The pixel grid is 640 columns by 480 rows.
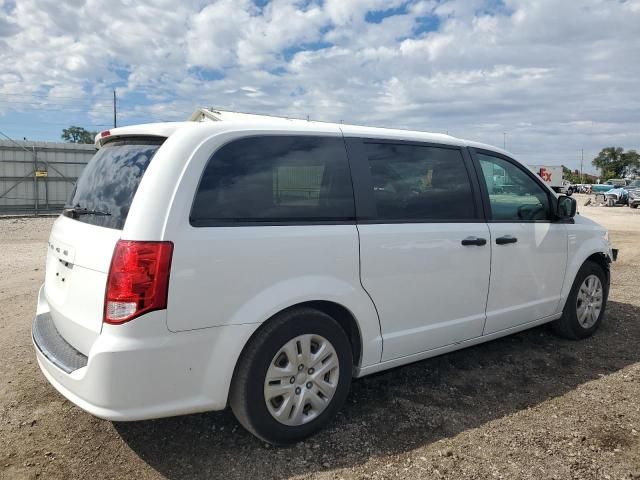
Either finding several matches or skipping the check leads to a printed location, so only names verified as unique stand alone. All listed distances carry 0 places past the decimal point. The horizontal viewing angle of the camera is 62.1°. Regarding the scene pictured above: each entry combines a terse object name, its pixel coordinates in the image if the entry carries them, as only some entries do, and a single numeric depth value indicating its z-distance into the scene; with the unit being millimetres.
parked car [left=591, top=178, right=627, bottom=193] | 57406
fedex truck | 36438
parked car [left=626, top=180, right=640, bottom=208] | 32781
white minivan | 2564
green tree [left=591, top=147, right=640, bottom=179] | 96938
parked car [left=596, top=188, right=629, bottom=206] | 34800
